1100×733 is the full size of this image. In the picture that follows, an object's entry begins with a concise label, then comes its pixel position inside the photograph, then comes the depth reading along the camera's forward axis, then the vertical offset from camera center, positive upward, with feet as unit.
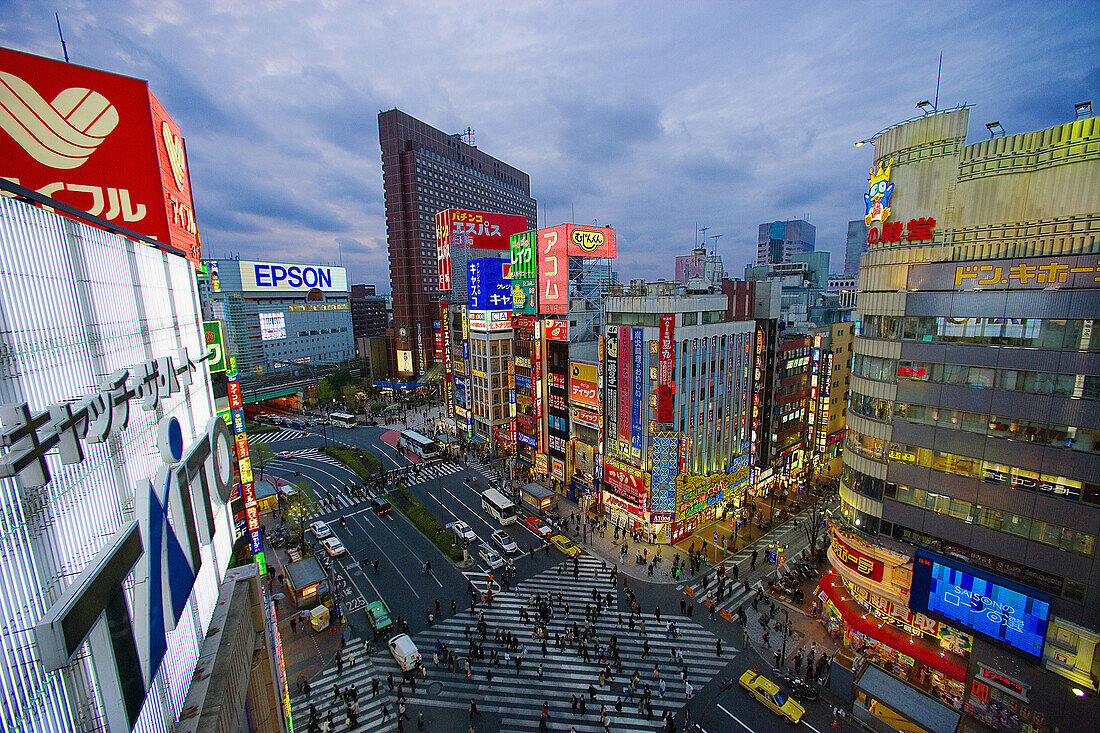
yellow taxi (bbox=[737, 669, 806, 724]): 73.77 -68.83
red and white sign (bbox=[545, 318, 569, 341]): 152.92 -9.85
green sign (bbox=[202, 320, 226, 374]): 75.31 -5.08
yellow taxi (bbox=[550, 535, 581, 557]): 121.80 -68.41
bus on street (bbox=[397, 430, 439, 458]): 196.86 -63.06
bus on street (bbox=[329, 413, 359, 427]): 252.21 -63.80
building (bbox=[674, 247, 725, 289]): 150.67 +13.57
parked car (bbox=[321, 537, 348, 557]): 123.65 -67.21
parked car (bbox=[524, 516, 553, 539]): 129.39 -67.23
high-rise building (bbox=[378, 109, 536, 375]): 335.47 +74.03
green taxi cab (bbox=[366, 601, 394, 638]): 95.09 -67.66
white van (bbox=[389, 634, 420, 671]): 85.27 -67.05
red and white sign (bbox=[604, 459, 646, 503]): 126.52 -53.26
